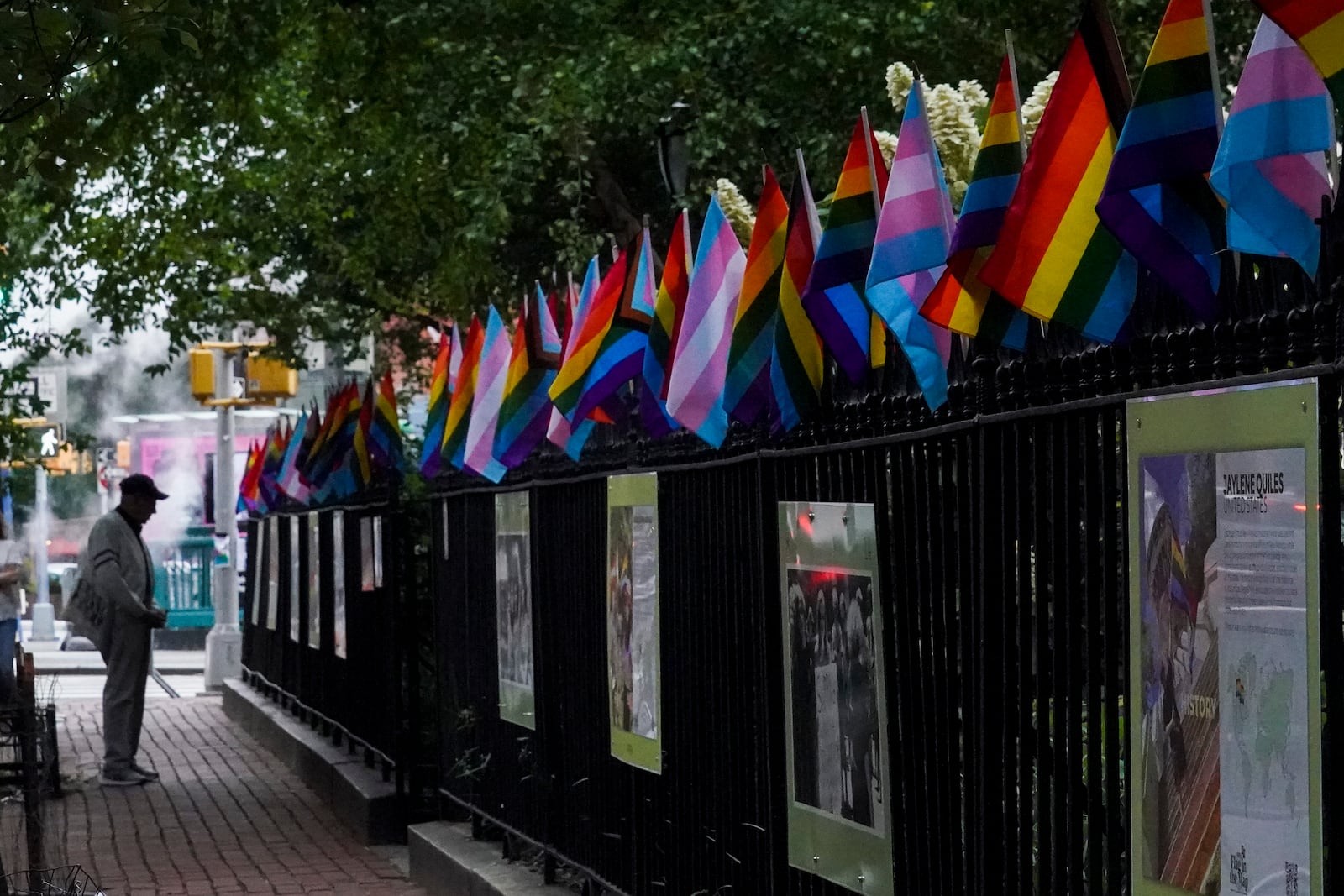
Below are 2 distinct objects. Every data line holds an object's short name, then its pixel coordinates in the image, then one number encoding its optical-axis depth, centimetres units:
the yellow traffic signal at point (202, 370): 2464
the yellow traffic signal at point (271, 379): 2366
